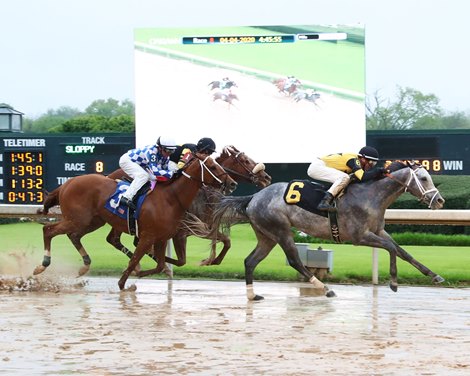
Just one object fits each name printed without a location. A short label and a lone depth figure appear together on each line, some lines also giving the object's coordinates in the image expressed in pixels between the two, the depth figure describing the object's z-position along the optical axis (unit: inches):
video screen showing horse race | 944.3
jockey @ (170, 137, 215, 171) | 452.1
